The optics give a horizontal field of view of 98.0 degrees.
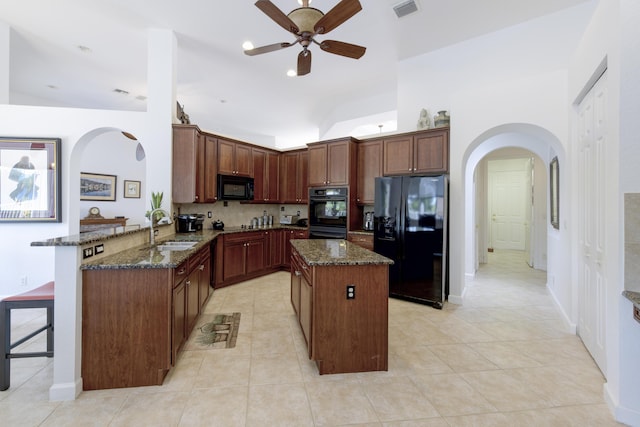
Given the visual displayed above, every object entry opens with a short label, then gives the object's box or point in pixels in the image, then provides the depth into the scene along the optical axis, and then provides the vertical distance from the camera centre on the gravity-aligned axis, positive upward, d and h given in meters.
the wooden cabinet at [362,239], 4.37 -0.41
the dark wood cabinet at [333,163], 4.74 +0.90
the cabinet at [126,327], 1.95 -0.81
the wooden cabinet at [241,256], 4.38 -0.73
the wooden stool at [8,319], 1.93 -0.75
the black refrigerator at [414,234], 3.61 -0.28
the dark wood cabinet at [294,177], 5.64 +0.75
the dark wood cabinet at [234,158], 4.62 +0.96
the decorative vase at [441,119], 3.93 +1.35
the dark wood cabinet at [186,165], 3.93 +0.69
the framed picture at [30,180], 3.57 +0.42
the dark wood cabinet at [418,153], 3.92 +0.91
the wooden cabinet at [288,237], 5.33 -0.46
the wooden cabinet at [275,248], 5.25 -0.68
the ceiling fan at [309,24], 2.28 +1.68
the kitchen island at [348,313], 2.17 -0.79
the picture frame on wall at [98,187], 6.29 +0.60
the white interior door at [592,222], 2.19 -0.06
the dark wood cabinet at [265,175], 5.36 +0.76
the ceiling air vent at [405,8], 3.08 +2.34
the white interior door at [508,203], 7.80 +0.33
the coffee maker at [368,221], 4.79 -0.13
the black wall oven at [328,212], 4.79 +0.02
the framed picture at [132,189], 6.85 +0.58
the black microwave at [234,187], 4.64 +0.45
